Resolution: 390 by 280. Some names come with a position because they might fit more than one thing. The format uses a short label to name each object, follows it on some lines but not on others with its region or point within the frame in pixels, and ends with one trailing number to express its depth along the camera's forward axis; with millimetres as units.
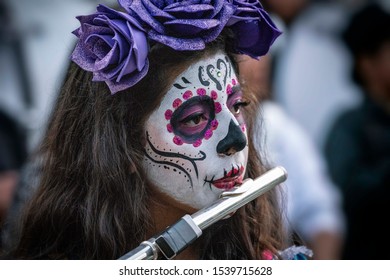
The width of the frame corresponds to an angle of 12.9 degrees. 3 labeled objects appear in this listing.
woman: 3867
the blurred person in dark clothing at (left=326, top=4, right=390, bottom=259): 6342
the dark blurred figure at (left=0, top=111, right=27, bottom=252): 6265
